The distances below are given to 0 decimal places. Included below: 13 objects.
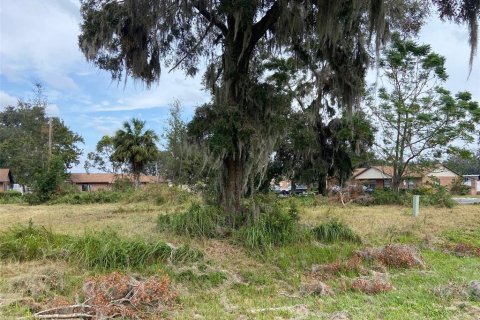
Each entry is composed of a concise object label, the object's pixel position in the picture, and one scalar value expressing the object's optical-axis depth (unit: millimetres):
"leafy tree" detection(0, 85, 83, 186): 33656
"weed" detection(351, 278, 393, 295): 4684
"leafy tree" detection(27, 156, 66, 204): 19875
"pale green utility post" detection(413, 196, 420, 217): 11885
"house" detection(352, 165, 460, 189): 20453
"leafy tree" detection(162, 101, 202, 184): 22578
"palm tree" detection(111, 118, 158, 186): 26641
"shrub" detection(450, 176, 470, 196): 24883
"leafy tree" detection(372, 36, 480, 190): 18250
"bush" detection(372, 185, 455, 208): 15427
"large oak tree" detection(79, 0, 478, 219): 6555
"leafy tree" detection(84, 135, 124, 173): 40094
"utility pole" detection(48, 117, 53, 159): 30066
